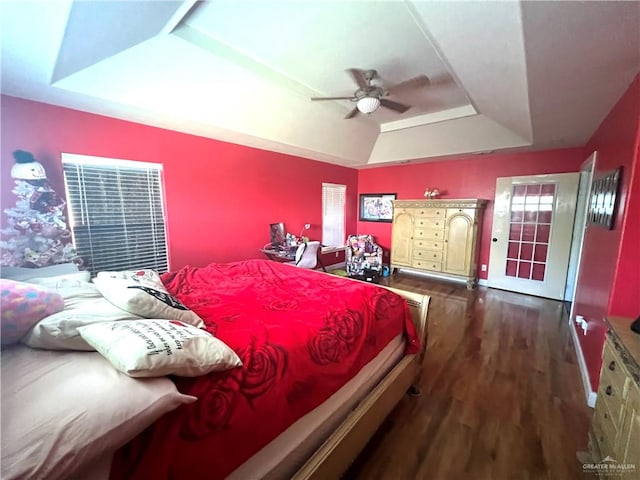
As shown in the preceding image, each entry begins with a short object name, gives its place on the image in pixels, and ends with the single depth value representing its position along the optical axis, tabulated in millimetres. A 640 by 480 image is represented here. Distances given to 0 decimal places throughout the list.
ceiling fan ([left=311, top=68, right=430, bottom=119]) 2281
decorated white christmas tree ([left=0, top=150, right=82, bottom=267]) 1975
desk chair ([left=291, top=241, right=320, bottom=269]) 3783
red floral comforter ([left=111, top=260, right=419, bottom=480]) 812
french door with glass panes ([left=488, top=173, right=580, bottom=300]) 3770
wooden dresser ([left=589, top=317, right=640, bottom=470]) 1045
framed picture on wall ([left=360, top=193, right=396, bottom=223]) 5520
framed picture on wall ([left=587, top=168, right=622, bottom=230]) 1867
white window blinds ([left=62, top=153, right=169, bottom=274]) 2516
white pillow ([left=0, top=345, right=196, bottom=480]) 560
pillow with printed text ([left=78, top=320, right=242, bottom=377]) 790
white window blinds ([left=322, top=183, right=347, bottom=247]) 5195
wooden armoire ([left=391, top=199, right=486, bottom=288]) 4328
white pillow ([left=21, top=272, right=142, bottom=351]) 856
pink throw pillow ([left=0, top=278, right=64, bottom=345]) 826
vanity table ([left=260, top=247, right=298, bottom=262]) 3925
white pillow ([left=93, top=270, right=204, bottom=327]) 1182
